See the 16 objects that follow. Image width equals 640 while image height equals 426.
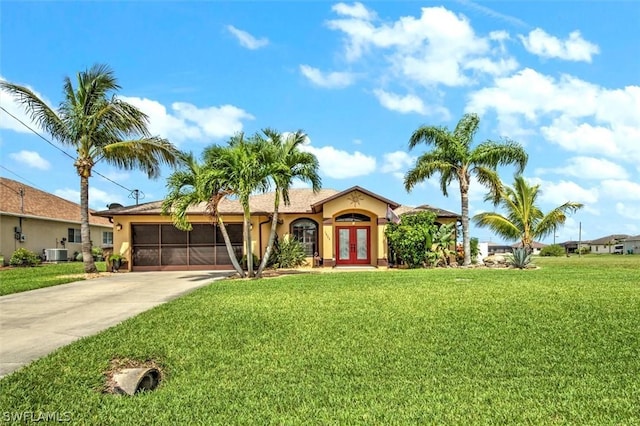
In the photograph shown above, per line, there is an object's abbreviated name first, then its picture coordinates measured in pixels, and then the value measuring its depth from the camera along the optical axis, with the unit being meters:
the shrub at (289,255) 21.55
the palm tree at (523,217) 25.77
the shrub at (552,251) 50.29
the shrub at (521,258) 20.56
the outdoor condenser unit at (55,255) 26.94
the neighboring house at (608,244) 78.62
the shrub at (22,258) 22.78
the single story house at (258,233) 21.66
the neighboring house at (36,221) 25.84
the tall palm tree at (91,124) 18.62
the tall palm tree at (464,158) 22.17
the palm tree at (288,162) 16.22
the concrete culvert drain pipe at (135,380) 5.19
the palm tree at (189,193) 16.73
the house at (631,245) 71.95
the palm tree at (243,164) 15.55
